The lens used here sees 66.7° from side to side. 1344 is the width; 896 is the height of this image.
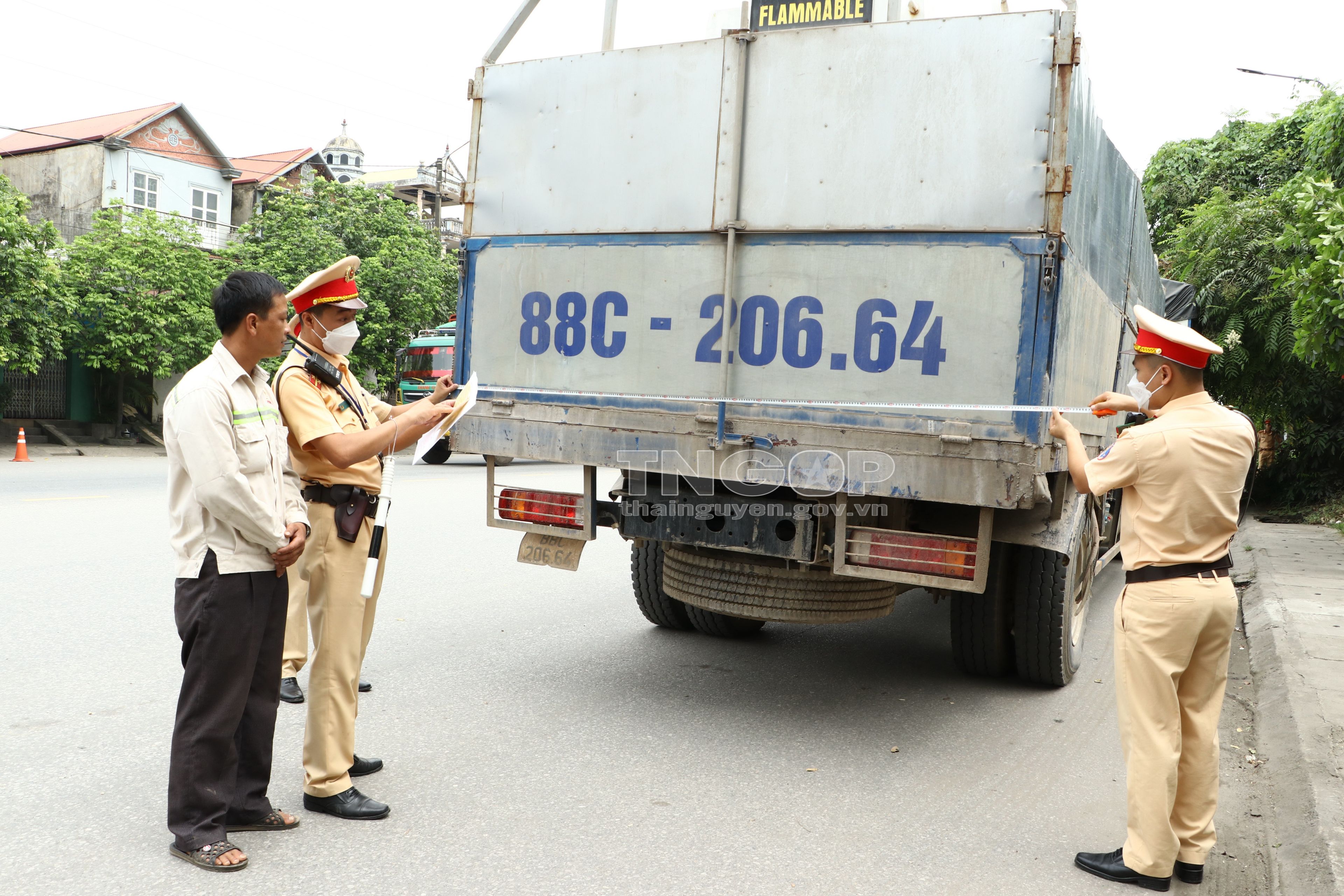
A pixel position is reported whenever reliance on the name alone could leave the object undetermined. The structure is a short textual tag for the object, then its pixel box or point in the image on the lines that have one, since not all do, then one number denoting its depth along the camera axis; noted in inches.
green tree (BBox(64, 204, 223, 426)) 849.5
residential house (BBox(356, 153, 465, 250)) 1696.6
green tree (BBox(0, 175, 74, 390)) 733.3
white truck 155.1
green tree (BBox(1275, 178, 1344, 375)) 326.6
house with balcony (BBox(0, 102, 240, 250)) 1173.1
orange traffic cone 699.4
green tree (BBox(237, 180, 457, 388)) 976.3
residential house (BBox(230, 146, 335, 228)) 1339.8
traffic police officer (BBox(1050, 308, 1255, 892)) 124.6
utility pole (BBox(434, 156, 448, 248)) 1296.8
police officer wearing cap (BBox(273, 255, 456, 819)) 134.1
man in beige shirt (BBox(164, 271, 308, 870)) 116.6
